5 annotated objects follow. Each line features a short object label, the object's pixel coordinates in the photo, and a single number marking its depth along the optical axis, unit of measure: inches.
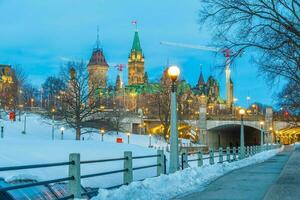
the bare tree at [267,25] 887.1
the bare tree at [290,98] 1894.7
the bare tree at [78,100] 2588.6
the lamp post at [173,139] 744.3
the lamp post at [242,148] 1514.5
